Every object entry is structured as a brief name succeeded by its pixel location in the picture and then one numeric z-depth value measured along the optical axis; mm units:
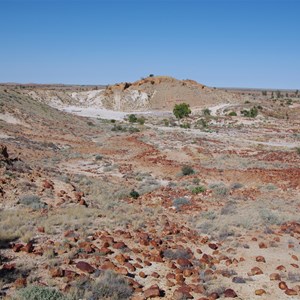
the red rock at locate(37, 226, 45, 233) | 9930
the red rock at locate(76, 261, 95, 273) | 7891
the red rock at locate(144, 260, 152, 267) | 8780
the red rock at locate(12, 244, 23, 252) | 8531
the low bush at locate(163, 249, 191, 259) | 9406
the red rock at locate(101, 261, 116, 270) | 8117
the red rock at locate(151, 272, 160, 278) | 8134
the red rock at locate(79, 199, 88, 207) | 13875
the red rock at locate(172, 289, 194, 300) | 7179
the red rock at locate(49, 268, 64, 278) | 7441
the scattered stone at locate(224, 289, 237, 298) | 7456
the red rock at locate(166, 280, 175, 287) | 7777
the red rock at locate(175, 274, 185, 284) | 7941
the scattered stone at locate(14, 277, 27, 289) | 6920
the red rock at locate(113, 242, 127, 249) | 9438
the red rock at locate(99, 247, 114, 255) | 8898
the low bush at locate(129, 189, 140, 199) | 16859
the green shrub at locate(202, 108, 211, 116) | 75081
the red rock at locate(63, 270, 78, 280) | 7442
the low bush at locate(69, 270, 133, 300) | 6879
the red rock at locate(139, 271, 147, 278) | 8086
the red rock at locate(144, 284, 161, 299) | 7188
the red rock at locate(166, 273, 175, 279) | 8094
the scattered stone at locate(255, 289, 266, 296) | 7605
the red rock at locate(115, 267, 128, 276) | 7996
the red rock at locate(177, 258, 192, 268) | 8891
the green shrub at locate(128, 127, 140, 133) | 46322
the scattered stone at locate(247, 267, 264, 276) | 8583
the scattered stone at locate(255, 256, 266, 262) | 9334
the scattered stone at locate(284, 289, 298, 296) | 7574
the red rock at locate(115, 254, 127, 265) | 8617
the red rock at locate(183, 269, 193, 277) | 8383
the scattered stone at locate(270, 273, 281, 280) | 8289
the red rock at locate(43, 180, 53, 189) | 14977
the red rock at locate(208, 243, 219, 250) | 10359
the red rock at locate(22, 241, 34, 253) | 8496
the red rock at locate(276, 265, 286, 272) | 8839
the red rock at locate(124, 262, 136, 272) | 8359
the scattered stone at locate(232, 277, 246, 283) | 8125
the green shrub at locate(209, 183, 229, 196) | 17420
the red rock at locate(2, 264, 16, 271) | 7547
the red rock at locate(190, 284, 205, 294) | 7540
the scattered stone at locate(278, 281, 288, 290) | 7825
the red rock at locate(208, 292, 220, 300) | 7309
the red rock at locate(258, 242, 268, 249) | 10398
